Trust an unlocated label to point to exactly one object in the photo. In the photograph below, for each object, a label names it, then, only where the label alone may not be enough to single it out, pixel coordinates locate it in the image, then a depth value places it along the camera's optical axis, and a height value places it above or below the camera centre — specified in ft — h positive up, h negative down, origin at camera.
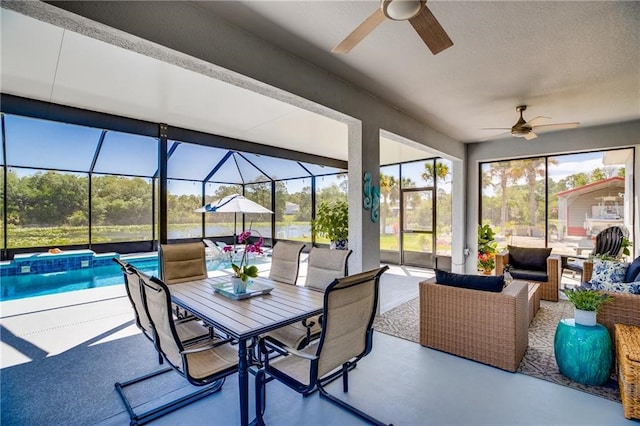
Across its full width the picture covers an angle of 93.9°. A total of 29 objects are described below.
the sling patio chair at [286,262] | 10.50 -1.79
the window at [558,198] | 18.67 +1.00
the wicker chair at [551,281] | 15.30 -3.58
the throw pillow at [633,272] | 10.87 -2.18
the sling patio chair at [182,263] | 10.37 -1.82
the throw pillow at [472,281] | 9.11 -2.16
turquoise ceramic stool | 7.84 -3.74
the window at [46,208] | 24.62 +0.37
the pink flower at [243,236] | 9.10 -0.72
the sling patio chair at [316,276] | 7.88 -2.03
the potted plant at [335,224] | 18.56 -0.70
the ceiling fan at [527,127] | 13.89 +4.05
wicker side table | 6.51 -3.60
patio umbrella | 15.10 +0.38
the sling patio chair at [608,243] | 16.34 -1.69
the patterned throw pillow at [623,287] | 8.71 -2.27
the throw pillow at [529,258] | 16.80 -2.57
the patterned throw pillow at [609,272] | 11.46 -2.31
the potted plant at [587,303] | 8.07 -2.46
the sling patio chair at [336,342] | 5.49 -2.61
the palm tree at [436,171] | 24.44 +3.44
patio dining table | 5.93 -2.34
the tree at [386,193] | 27.43 +1.82
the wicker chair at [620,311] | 8.14 -2.72
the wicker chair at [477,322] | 8.73 -3.41
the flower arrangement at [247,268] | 8.39 -1.59
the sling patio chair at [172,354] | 5.60 -3.03
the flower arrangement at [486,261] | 20.52 -3.36
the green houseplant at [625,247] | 16.15 -1.86
